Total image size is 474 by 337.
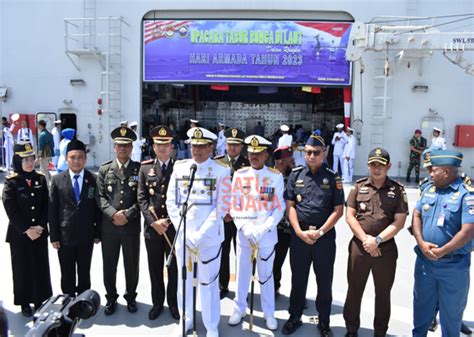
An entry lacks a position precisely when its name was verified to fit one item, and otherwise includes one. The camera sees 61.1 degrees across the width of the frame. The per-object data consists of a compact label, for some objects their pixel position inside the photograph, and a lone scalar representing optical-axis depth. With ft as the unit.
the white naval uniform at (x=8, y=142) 45.62
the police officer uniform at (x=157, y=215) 12.85
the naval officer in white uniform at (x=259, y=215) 12.44
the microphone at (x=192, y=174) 10.54
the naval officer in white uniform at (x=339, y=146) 42.83
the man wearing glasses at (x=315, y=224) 12.04
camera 5.08
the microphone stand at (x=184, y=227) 10.41
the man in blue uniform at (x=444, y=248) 10.51
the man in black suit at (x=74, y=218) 12.92
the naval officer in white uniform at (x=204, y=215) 11.63
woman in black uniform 12.69
